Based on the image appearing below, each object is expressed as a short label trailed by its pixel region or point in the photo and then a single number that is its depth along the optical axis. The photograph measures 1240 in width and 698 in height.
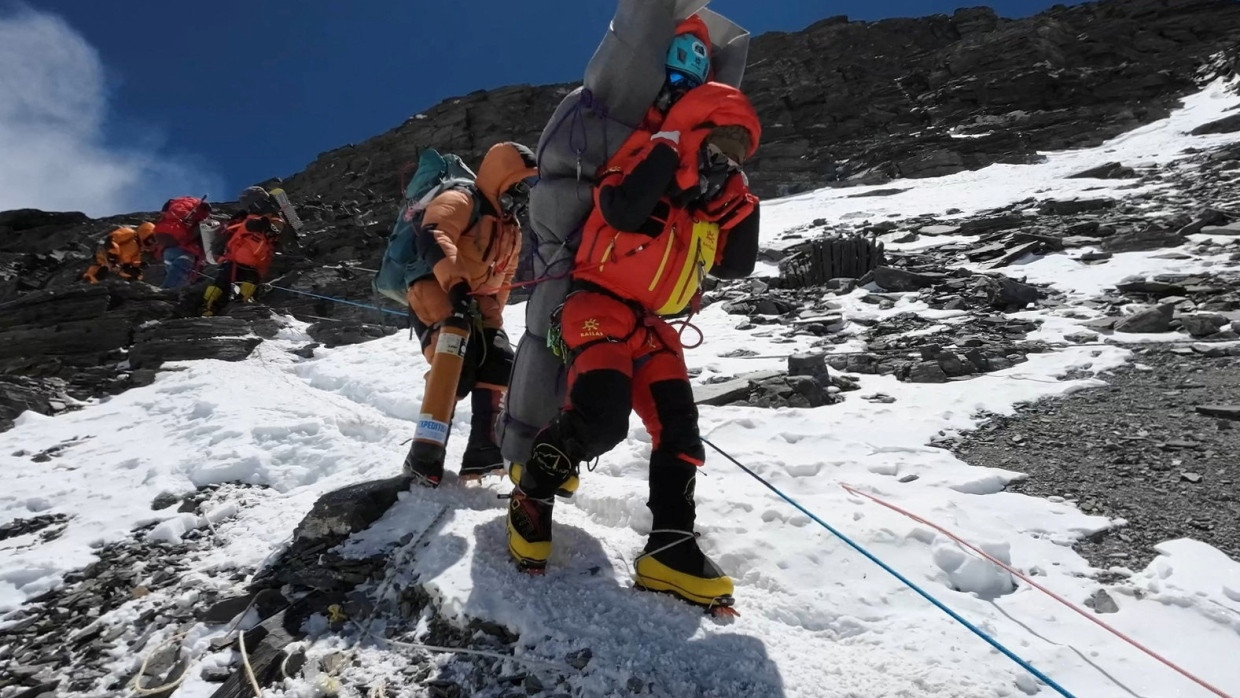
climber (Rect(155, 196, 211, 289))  13.66
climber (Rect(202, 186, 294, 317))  12.85
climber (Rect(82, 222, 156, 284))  16.25
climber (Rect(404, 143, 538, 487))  4.28
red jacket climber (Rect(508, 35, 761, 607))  2.68
